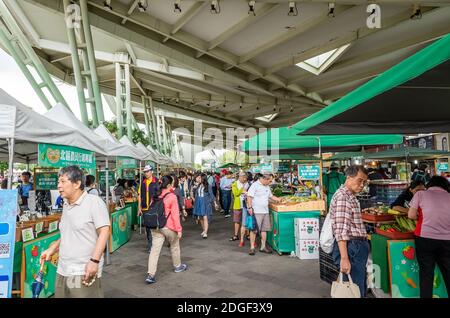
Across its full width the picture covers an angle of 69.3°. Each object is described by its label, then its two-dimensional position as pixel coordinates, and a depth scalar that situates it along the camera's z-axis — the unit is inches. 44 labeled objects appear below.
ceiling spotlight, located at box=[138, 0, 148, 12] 377.7
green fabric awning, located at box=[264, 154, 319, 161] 491.3
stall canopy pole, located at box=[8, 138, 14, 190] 135.0
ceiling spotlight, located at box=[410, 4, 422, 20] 375.6
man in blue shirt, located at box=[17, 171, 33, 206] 312.1
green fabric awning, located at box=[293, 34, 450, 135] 86.3
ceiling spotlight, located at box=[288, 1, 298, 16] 373.0
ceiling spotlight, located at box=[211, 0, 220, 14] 369.4
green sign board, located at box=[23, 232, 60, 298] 152.9
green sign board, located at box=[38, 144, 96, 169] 169.2
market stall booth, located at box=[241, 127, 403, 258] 242.6
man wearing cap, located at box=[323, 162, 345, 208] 347.3
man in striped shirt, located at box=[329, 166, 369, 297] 123.7
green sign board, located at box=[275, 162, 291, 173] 581.7
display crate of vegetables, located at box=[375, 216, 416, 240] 148.9
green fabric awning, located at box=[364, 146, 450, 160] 357.1
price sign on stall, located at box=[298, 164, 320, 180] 272.2
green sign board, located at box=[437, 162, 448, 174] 524.7
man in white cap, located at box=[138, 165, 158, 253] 284.5
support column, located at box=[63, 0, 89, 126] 465.4
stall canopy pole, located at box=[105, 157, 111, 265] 233.9
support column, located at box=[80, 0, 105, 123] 450.3
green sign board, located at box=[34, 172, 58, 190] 261.0
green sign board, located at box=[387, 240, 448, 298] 147.7
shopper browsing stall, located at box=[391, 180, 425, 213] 170.8
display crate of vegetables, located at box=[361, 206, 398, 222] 167.0
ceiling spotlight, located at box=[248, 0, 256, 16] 371.4
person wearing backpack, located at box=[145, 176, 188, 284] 193.8
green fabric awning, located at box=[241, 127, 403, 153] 264.4
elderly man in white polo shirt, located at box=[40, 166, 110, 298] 103.9
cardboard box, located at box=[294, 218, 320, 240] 237.9
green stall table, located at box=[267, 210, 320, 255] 251.1
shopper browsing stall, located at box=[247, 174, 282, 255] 254.1
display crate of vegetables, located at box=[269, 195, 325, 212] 252.7
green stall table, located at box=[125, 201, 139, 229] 382.3
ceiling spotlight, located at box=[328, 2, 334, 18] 380.2
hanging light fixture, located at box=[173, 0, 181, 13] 371.9
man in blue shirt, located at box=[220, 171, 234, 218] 473.7
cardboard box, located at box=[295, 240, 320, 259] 237.1
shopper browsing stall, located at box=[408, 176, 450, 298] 127.6
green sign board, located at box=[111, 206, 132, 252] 280.6
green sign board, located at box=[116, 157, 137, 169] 364.8
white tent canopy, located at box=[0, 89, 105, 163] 134.3
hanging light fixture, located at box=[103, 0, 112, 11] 418.3
